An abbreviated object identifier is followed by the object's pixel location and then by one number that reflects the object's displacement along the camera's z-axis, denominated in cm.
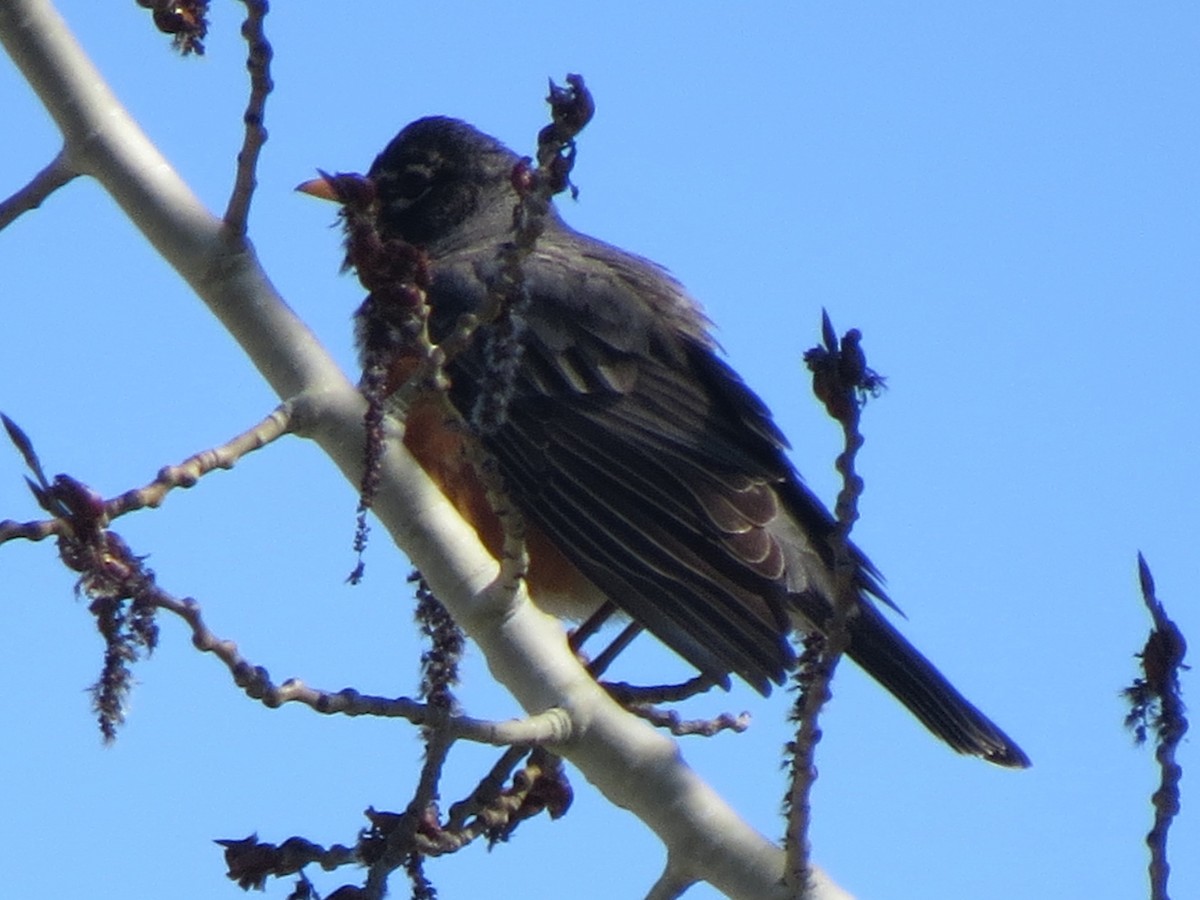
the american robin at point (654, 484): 859
